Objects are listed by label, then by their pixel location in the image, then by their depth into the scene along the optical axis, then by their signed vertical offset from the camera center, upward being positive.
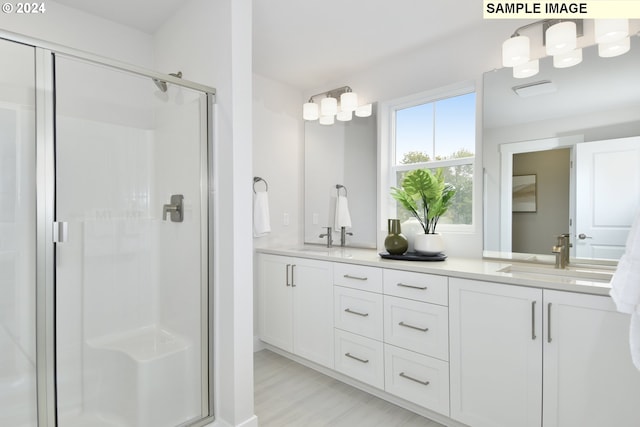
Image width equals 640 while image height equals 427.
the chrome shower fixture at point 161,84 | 1.73 +0.67
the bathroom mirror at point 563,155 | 1.80 +0.34
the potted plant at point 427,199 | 2.30 +0.09
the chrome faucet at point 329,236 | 3.14 -0.22
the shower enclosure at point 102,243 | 1.38 -0.14
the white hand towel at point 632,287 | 1.08 -0.24
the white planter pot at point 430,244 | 2.29 -0.21
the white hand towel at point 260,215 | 2.91 -0.02
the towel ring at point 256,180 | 3.02 +0.30
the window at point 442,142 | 2.42 +0.55
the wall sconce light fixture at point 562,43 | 1.77 +0.94
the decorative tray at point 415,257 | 2.20 -0.29
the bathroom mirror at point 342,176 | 2.93 +0.34
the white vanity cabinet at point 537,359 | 1.39 -0.67
